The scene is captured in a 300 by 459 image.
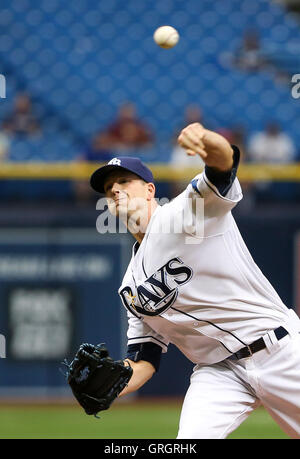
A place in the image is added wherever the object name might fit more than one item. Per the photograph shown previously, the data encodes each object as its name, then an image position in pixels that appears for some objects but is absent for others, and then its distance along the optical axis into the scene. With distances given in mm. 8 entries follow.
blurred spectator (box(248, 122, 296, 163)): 18109
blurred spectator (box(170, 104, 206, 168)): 16594
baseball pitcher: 6867
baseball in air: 8125
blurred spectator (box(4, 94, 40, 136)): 18625
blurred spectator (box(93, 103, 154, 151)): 18000
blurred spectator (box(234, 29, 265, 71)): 20766
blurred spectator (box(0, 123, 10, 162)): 17453
